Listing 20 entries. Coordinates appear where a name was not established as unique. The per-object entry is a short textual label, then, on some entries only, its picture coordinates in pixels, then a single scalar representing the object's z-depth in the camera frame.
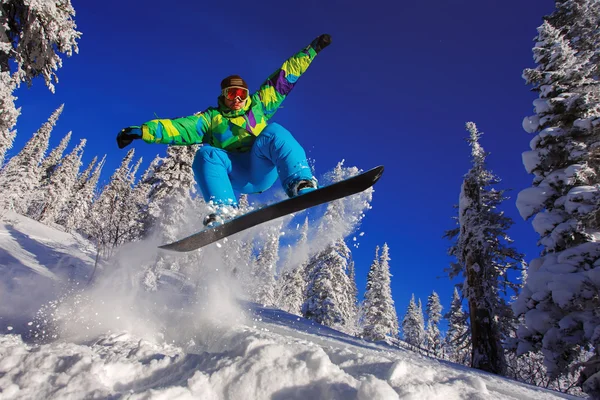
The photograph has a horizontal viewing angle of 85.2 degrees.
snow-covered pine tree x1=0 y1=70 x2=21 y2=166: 6.78
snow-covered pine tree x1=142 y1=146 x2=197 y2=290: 18.02
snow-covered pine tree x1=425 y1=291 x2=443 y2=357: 45.03
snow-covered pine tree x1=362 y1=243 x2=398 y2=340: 26.09
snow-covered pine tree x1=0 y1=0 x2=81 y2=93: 6.87
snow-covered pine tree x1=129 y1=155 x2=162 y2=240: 16.77
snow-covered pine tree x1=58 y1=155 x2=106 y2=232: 49.84
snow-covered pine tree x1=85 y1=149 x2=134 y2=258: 15.92
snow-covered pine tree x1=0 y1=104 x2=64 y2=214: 34.16
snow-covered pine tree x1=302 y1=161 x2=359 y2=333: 22.27
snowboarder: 4.30
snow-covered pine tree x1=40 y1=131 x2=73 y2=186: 50.45
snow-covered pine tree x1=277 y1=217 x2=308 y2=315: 34.56
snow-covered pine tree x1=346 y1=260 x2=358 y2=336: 47.90
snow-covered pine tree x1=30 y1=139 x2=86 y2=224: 44.06
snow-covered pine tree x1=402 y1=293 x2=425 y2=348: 38.83
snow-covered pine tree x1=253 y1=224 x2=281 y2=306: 36.81
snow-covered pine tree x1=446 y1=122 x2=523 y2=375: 10.24
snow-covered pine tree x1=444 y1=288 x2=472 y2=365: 12.38
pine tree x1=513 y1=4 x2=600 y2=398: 6.49
